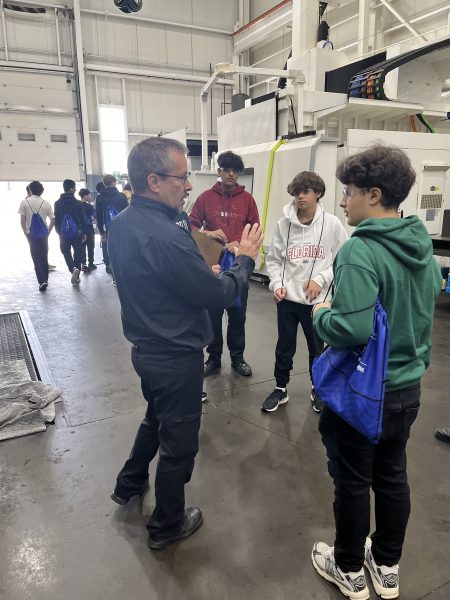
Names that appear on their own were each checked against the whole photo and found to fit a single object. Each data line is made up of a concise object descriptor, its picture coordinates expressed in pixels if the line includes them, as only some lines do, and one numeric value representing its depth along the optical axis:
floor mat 2.70
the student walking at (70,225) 6.81
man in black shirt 1.52
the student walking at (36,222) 6.29
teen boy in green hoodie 1.22
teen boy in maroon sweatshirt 3.17
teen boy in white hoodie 2.59
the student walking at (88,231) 7.86
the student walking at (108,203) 7.00
